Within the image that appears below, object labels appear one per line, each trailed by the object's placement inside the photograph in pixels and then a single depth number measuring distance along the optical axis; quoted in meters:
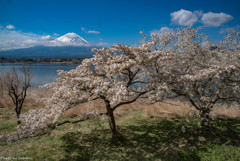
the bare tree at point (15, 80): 11.82
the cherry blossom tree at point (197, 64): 8.39
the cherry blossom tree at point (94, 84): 6.51
